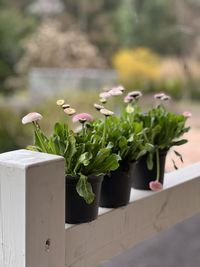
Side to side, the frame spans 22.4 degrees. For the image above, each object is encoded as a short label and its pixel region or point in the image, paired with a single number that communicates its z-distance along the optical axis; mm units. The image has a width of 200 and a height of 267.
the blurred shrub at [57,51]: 6531
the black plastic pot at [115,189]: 879
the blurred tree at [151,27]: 6117
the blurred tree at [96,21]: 6691
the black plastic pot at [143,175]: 1000
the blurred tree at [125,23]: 6305
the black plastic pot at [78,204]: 769
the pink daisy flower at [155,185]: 944
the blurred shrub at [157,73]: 5660
